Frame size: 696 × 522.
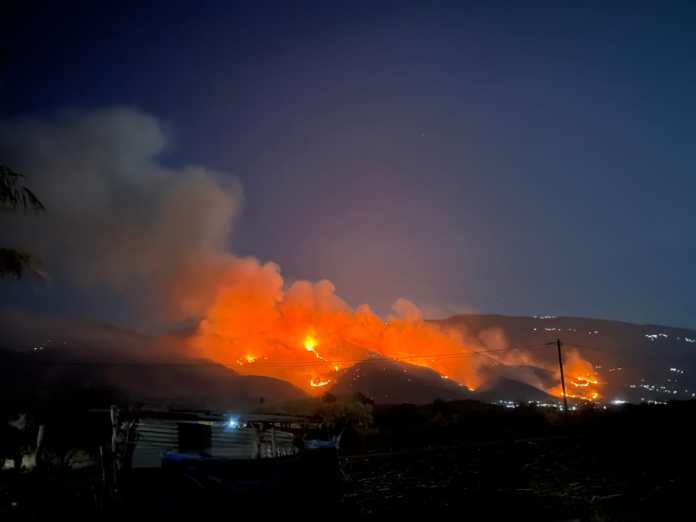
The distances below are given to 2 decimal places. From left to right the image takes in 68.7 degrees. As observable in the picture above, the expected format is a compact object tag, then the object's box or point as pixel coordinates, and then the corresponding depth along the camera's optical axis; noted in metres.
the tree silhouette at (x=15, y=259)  15.92
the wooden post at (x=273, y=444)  16.56
